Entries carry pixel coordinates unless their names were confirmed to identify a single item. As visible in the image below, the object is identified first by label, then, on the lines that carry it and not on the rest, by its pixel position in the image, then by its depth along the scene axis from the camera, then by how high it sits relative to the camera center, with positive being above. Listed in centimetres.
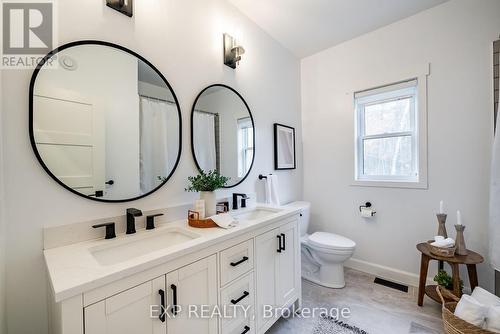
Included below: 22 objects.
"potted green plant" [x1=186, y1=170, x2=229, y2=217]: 140 -14
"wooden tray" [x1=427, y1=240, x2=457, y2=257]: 160 -66
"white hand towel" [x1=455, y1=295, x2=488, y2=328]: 122 -87
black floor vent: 205 -119
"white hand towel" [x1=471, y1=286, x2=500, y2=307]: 133 -87
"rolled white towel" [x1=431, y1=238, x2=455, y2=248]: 165 -61
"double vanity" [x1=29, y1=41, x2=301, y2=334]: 78 -36
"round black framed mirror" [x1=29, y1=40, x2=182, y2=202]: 101 +26
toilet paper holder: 235 -45
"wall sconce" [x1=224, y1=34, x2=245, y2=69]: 178 +98
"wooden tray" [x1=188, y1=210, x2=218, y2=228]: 129 -33
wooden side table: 157 -78
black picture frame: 238 +20
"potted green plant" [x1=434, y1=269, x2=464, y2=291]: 168 -92
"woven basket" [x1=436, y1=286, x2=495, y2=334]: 119 -93
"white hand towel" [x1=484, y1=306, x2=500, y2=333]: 117 -87
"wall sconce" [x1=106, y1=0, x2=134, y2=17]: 117 +92
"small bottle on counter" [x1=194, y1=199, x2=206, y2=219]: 133 -26
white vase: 139 -23
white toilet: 199 -89
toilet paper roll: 230 -51
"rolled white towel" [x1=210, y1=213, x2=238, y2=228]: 126 -32
